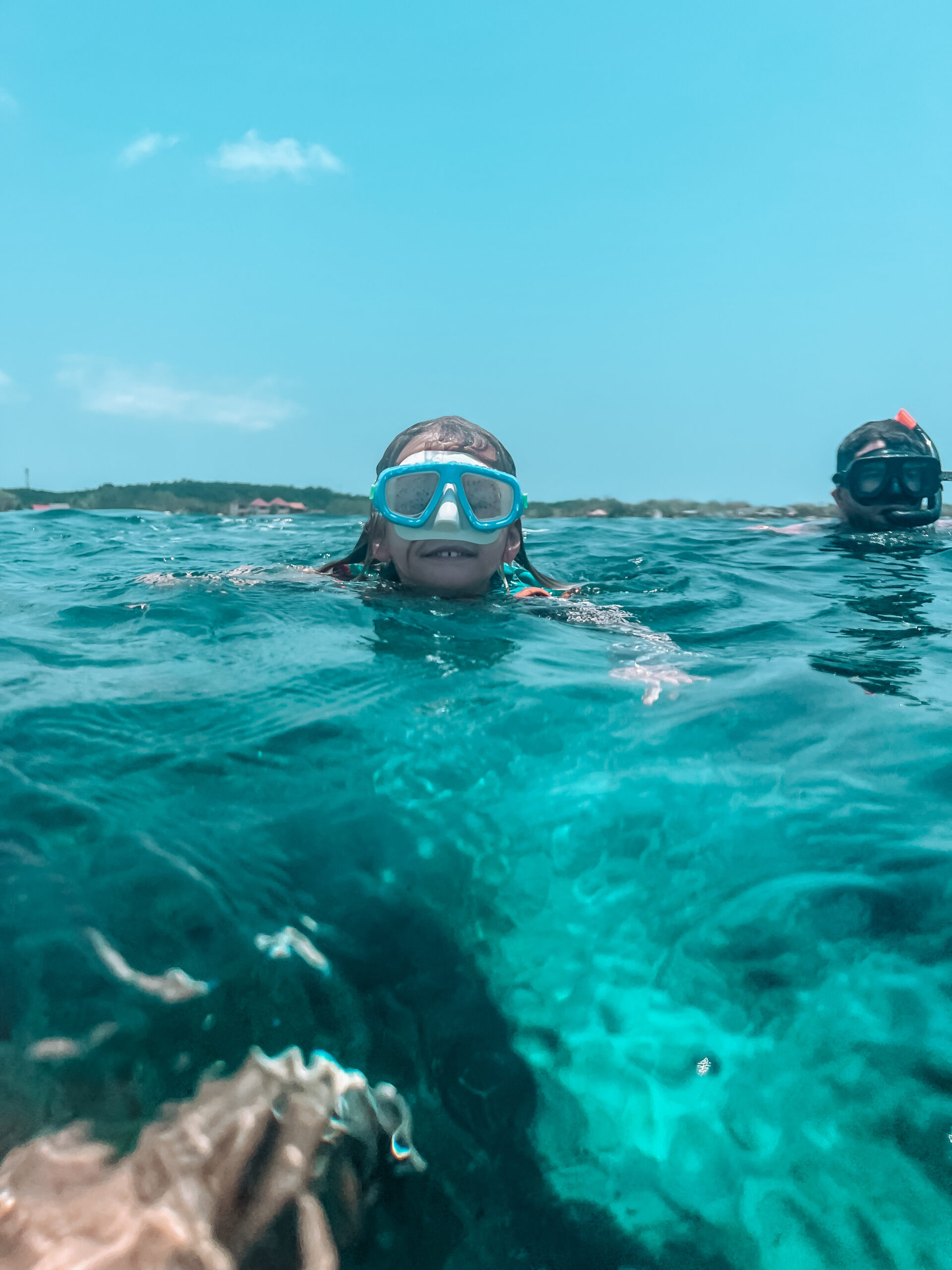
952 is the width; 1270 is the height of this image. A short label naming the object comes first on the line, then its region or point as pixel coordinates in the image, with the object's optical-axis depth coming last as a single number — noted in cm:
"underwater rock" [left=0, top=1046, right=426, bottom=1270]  32
